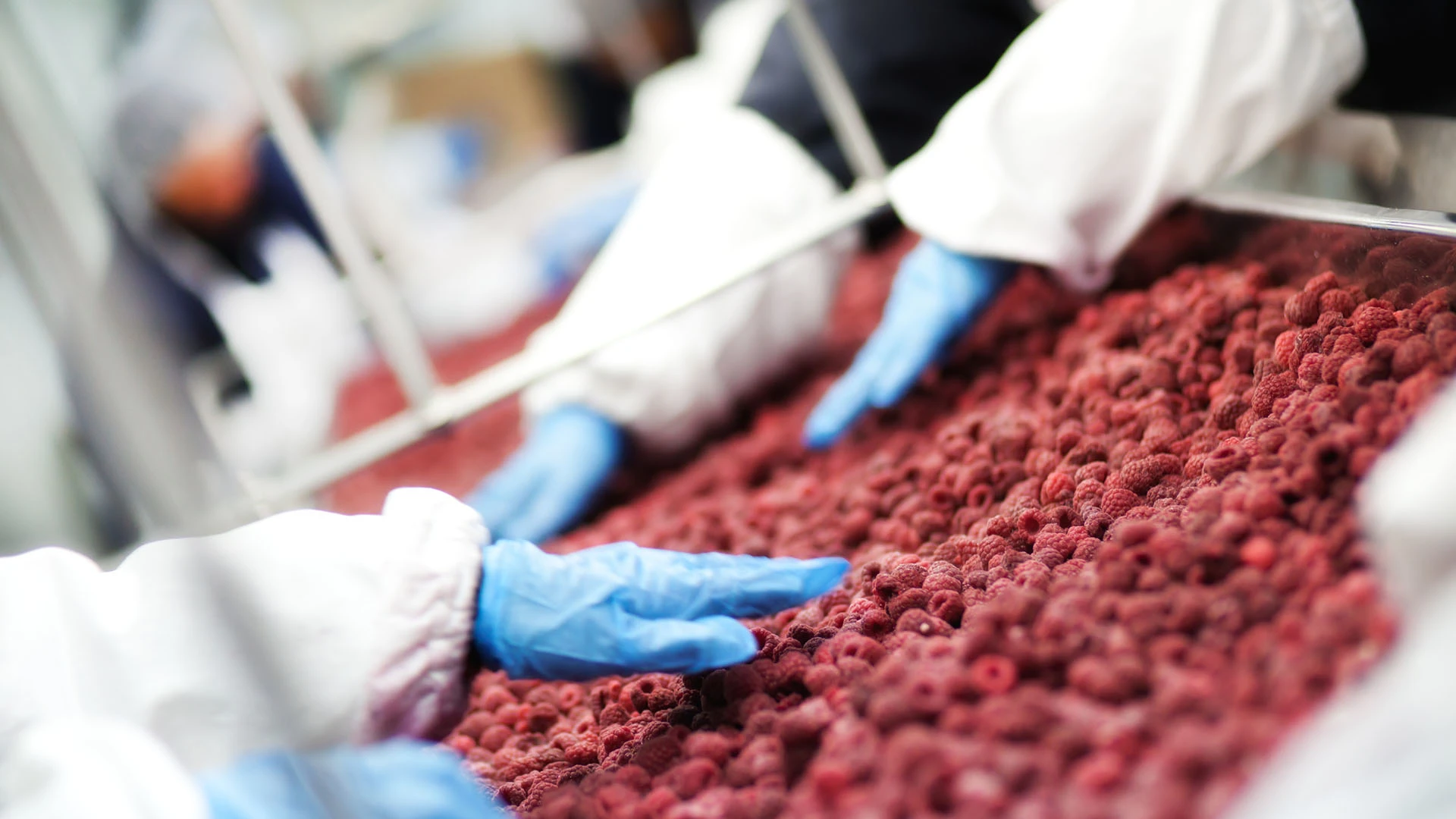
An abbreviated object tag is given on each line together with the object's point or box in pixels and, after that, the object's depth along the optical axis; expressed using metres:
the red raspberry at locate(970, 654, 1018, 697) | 0.52
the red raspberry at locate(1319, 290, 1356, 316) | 0.83
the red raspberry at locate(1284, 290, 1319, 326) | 0.86
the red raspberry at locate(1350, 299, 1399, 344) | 0.77
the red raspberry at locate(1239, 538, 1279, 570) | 0.55
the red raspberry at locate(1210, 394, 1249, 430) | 0.84
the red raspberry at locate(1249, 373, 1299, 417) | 0.80
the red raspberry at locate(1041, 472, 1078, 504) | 0.85
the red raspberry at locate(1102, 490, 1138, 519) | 0.78
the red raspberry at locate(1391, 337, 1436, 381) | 0.66
